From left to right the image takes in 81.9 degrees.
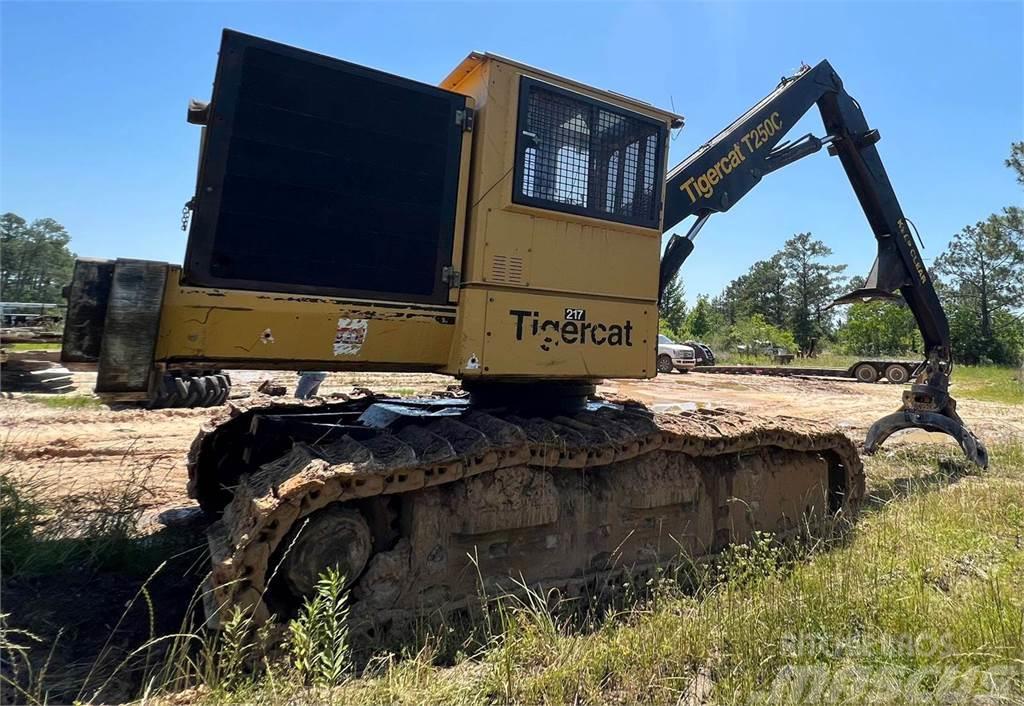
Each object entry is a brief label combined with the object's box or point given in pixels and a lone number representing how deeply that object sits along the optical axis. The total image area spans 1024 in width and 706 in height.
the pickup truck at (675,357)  25.20
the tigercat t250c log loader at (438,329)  2.89
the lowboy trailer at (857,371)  24.62
